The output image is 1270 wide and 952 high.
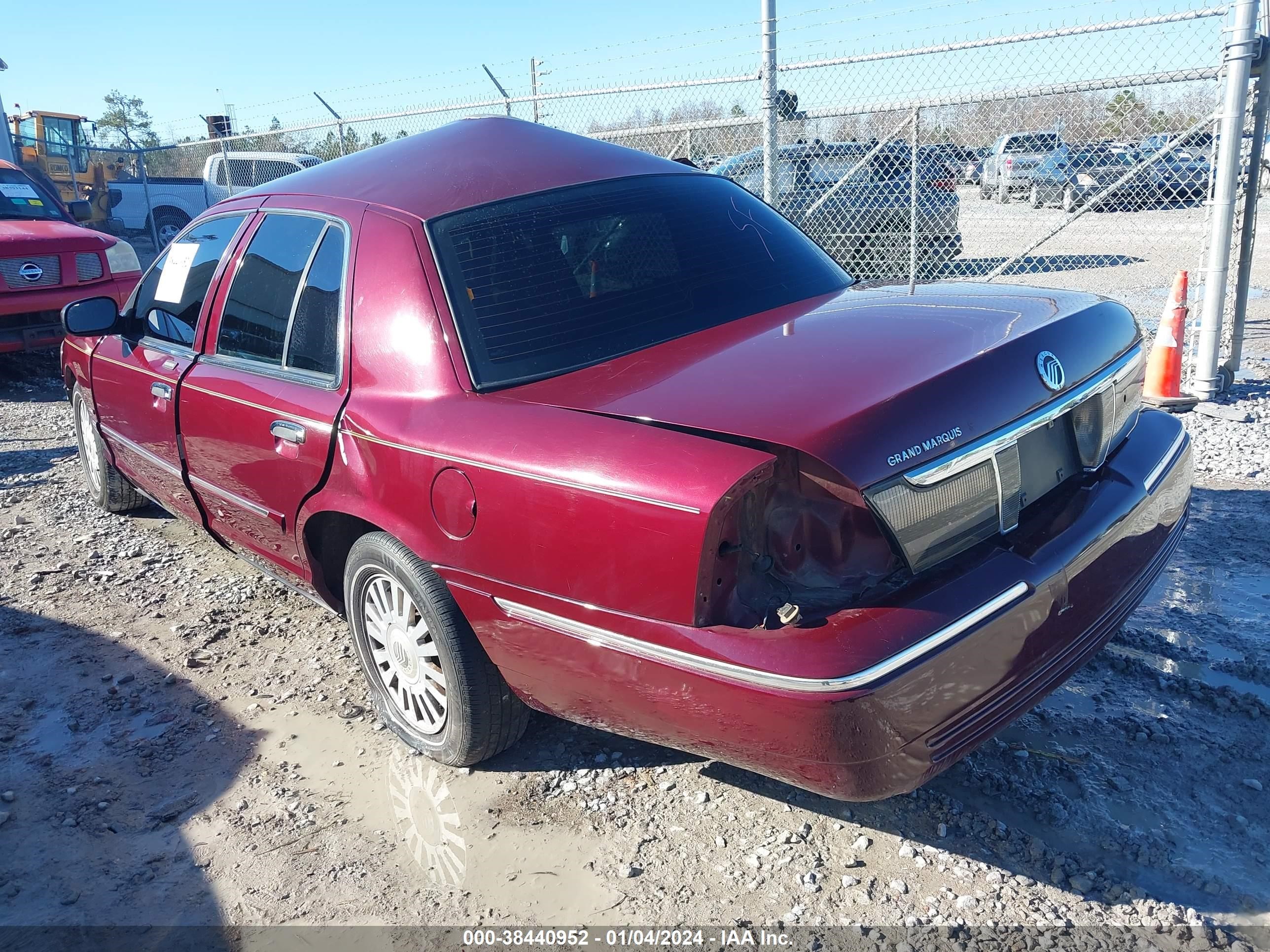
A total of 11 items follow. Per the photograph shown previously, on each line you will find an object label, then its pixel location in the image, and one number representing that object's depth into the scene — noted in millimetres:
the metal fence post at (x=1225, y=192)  5652
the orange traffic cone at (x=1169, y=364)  5930
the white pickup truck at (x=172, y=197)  18750
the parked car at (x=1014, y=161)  9672
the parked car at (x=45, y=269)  7996
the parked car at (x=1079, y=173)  9055
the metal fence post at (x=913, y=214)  7906
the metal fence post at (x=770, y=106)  6961
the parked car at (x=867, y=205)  9023
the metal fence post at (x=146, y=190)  15453
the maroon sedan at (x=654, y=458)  2088
